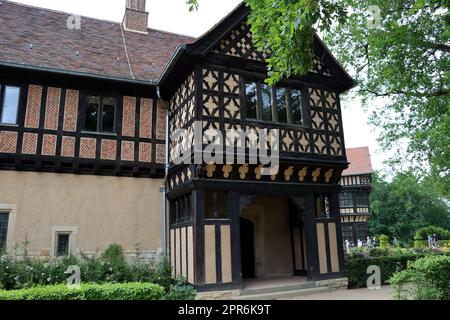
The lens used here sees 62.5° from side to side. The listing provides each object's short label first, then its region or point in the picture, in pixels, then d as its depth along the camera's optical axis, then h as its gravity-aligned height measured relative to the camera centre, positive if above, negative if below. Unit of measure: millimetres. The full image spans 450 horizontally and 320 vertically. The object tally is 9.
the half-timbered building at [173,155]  10078 +2634
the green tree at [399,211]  44562 +3248
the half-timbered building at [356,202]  33938 +3341
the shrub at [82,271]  8719 -561
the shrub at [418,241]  30091 -316
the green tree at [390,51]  7492 +4807
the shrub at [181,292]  8859 -1118
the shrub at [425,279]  7406 -843
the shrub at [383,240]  26016 -125
